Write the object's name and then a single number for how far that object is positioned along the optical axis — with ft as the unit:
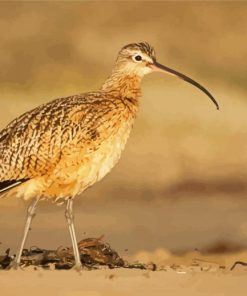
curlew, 43.52
